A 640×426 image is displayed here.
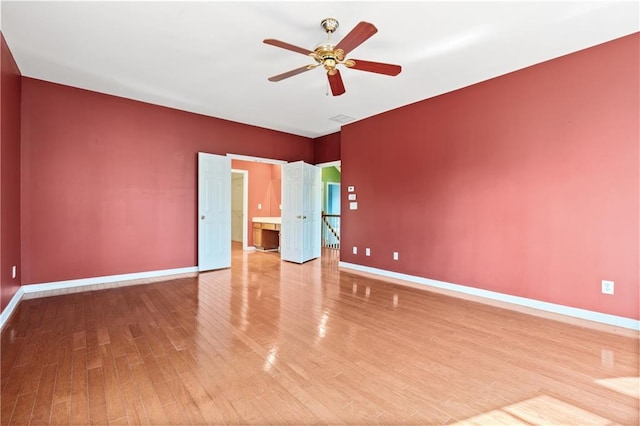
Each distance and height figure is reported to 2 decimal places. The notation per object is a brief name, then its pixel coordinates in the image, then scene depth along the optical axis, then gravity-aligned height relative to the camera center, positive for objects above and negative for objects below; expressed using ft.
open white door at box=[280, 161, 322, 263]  20.65 -0.04
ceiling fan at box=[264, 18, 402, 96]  7.65 +4.52
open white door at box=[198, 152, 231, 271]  17.46 -0.04
